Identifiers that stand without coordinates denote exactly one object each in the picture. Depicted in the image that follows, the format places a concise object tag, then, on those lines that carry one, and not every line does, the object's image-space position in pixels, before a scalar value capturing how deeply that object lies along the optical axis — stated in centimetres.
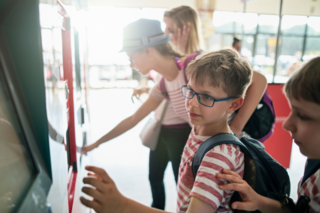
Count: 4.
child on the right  60
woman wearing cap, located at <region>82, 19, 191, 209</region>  141
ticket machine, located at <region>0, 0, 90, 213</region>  44
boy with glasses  70
